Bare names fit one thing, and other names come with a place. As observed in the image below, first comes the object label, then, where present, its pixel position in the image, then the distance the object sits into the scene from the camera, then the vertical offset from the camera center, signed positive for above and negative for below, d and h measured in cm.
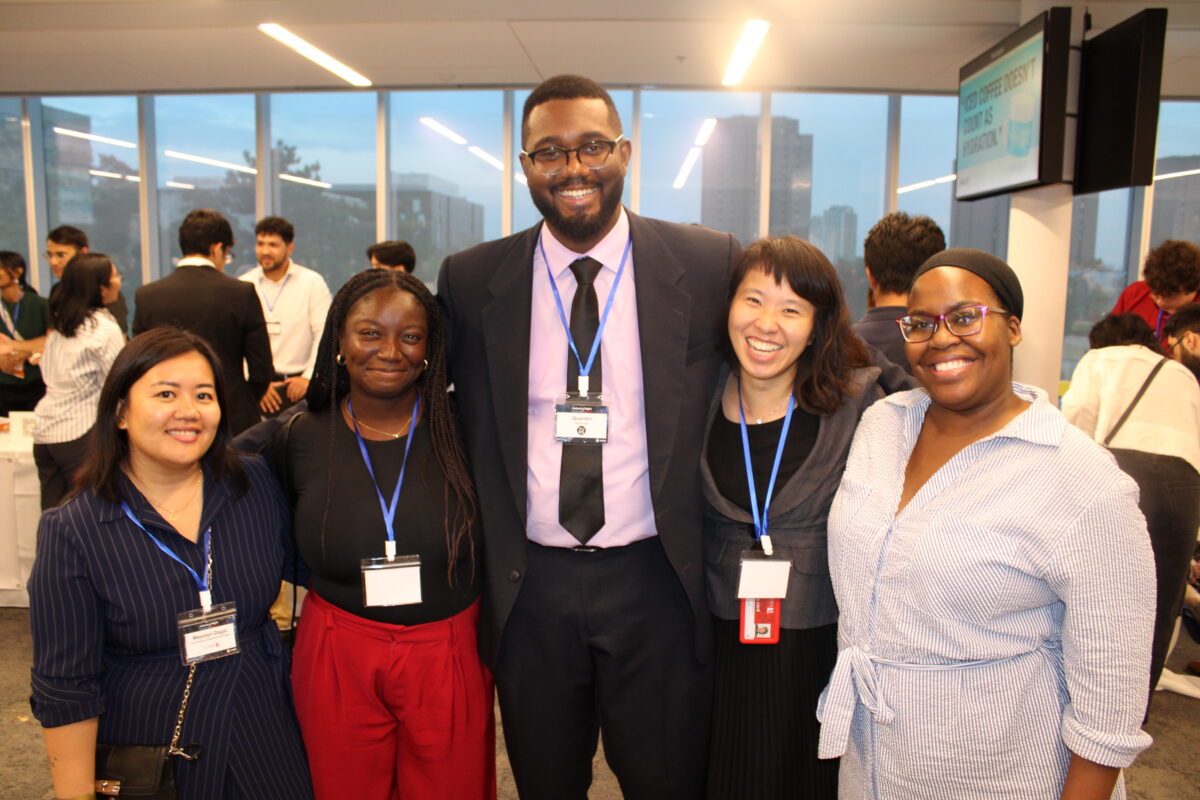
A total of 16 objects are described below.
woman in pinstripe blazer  146 -53
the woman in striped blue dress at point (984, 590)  120 -42
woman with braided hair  169 -56
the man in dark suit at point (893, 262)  260 +25
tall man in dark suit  170 -31
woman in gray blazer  162 -40
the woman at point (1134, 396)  302 -23
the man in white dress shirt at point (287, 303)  478 +12
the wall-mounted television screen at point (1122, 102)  384 +122
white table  396 -97
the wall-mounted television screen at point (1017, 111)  412 +130
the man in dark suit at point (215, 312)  370 +4
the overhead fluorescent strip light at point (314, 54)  532 +204
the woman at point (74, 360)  352 -20
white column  486 +42
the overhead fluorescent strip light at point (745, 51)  514 +205
